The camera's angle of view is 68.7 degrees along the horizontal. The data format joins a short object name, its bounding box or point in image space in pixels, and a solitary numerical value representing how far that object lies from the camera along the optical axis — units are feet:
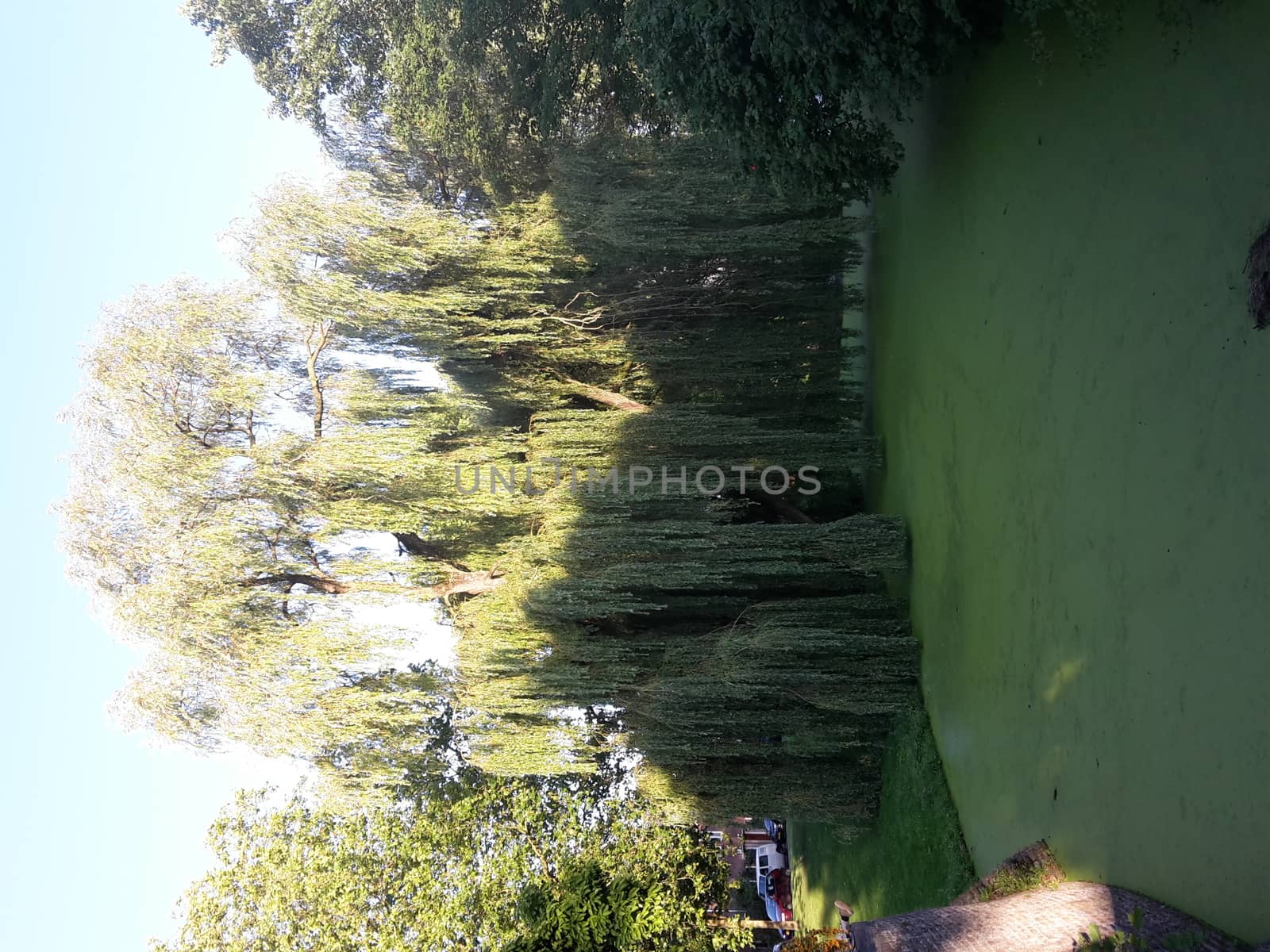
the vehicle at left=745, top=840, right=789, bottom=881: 88.02
